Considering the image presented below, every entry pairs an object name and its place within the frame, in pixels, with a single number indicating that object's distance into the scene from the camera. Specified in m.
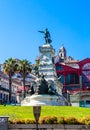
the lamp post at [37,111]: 8.50
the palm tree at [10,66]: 40.69
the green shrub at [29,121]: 10.86
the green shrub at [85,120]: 10.97
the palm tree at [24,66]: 42.21
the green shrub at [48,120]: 10.90
